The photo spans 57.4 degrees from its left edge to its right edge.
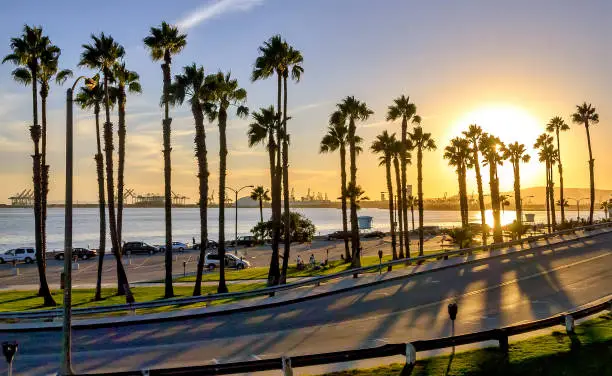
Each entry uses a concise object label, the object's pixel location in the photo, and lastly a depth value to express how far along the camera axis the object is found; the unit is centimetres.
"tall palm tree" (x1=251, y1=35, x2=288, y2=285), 3631
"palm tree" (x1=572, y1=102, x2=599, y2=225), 8212
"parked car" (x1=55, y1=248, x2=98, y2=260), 6656
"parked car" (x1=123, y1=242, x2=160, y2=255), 7131
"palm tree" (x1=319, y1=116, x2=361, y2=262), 5038
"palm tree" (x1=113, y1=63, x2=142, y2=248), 3481
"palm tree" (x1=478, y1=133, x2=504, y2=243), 7225
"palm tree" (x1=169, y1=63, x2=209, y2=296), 3350
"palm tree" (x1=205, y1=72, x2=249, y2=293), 3394
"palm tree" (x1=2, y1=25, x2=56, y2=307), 3428
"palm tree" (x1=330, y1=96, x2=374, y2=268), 4704
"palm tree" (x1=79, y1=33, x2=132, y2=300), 3353
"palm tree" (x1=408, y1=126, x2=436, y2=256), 6028
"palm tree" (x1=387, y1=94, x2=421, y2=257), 5566
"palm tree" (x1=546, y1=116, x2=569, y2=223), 8800
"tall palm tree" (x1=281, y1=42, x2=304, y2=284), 3741
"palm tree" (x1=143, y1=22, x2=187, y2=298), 3259
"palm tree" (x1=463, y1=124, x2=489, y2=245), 6788
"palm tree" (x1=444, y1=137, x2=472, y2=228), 7244
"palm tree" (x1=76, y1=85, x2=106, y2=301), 3547
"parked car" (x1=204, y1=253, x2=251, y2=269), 5564
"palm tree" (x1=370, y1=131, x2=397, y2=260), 5715
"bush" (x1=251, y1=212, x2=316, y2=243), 6488
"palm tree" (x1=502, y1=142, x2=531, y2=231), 8531
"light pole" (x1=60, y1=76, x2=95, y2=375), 1389
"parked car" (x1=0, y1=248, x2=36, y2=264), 6088
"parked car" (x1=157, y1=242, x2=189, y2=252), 7519
